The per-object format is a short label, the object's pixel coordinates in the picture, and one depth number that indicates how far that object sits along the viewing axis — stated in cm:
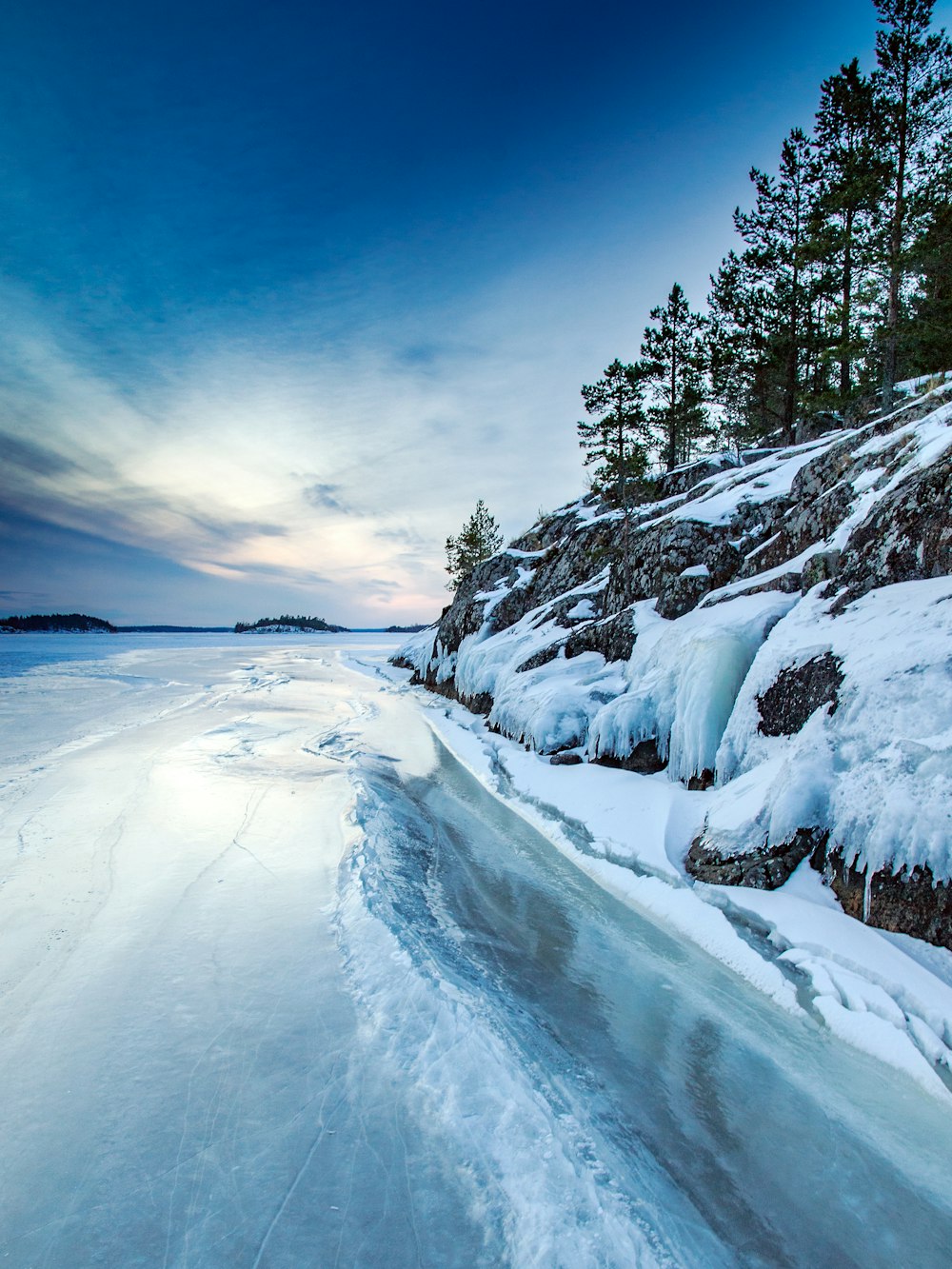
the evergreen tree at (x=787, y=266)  1962
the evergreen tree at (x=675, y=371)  2409
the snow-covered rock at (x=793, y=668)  451
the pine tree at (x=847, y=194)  1427
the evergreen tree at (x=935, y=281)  1313
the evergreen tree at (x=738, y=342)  2098
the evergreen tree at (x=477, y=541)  4472
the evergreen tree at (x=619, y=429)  2131
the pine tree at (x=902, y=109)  1387
